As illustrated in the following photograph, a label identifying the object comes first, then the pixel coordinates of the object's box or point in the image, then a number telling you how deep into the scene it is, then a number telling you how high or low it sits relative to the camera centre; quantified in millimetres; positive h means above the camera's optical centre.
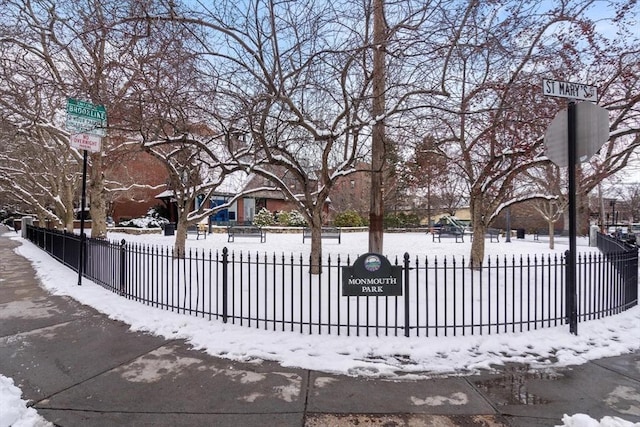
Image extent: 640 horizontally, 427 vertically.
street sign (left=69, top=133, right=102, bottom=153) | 8570 +1623
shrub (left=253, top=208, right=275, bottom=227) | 30992 -304
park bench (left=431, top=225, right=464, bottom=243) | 23731 -1070
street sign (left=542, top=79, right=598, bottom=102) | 5398 +1734
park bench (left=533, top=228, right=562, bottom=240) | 41256 -1795
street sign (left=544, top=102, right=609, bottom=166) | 5230 +1126
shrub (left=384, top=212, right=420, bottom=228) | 36156 -458
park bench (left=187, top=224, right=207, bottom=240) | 24508 -981
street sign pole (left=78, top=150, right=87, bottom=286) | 9002 -576
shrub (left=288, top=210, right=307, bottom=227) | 30875 -389
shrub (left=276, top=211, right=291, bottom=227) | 31202 -307
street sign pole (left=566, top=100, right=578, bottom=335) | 5430 -197
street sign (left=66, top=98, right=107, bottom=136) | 8266 +2103
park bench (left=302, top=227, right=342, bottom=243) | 21698 -1028
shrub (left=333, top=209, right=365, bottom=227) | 33406 -415
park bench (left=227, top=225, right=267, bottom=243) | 22031 -969
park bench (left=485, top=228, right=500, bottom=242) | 26169 -1238
